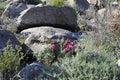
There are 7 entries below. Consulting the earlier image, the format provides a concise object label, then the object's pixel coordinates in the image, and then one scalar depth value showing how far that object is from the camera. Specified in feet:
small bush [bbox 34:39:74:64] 22.82
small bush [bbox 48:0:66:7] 53.83
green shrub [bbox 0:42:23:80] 19.19
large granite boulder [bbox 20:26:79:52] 27.50
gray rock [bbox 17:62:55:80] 17.42
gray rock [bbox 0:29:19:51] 25.49
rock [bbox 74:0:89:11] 62.31
